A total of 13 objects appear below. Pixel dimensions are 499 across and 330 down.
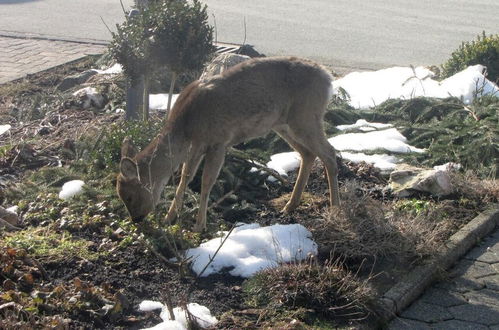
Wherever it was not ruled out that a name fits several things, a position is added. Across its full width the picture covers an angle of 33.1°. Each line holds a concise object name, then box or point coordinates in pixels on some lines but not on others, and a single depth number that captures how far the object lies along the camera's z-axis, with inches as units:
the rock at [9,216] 292.7
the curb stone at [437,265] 254.8
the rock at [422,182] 334.3
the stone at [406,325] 247.4
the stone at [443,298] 264.5
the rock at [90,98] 442.6
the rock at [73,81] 486.1
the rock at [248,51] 536.4
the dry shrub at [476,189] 333.1
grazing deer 304.0
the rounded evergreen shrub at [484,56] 506.6
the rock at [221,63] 462.3
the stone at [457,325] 248.8
